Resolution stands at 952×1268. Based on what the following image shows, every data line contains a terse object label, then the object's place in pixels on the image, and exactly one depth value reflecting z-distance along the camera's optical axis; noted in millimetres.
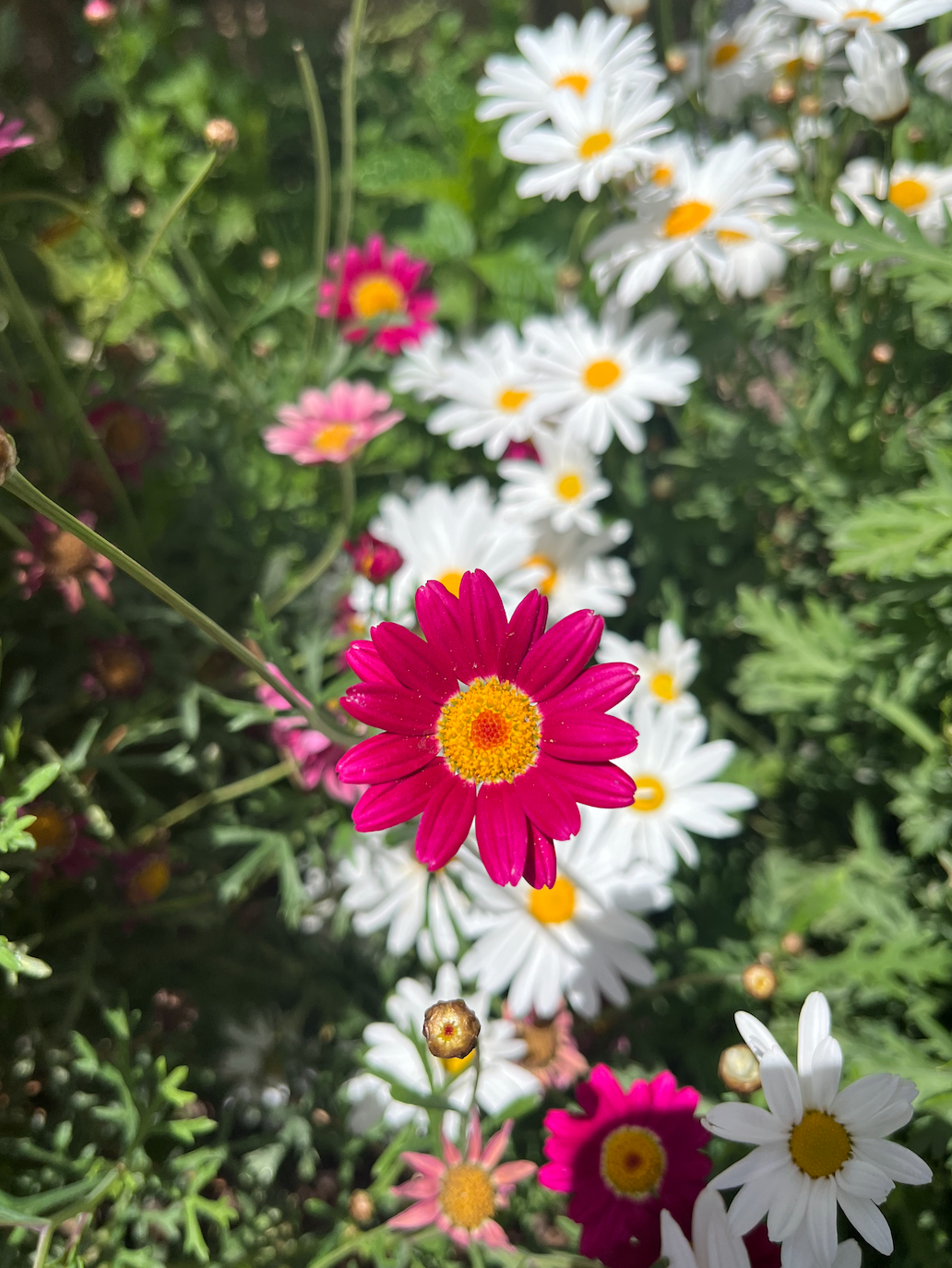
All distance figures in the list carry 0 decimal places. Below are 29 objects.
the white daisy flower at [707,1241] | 236
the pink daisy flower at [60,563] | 314
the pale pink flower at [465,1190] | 275
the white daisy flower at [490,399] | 370
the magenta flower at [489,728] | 213
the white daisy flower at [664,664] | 354
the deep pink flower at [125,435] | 347
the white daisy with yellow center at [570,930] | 312
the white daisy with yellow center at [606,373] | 349
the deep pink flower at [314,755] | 298
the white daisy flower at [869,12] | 292
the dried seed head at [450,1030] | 220
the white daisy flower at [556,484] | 362
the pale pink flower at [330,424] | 333
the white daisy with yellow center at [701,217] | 335
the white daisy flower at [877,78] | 291
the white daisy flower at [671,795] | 326
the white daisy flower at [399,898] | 331
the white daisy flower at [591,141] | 325
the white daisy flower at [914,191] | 341
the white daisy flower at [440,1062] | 318
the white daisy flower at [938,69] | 318
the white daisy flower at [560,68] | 351
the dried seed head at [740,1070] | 255
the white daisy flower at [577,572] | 357
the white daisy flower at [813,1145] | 223
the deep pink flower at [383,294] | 386
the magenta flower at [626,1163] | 258
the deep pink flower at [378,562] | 285
